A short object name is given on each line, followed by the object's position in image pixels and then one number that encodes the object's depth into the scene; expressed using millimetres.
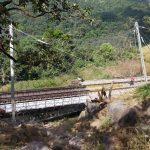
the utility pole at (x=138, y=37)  30197
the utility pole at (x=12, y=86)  20078
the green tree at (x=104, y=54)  56531
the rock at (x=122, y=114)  10719
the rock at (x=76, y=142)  8798
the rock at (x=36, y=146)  8670
